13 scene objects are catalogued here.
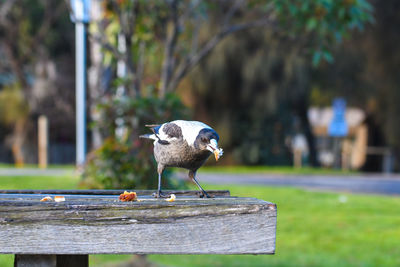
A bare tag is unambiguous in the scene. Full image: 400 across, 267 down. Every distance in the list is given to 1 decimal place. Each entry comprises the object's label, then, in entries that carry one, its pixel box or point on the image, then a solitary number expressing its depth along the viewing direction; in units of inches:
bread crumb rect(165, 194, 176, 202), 137.6
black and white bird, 138.3
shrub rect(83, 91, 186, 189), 228.6
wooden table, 132.3
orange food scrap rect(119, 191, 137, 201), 137.7
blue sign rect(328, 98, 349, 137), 829.0
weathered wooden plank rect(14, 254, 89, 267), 136.0
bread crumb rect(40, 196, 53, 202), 138.3
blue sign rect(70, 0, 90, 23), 266.8
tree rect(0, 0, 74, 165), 955.3
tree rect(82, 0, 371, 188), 241.6
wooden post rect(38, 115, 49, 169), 904.9
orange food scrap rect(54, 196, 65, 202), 137.0
